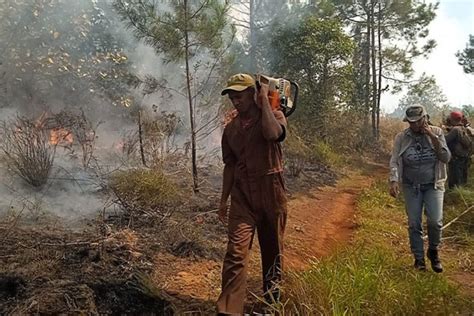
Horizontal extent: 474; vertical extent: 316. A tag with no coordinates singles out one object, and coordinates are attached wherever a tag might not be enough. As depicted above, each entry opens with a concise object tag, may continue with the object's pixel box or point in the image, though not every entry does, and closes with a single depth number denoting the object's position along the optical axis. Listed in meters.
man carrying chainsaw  3.25
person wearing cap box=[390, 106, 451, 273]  4.41
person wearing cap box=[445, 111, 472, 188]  7.26
